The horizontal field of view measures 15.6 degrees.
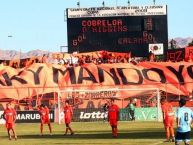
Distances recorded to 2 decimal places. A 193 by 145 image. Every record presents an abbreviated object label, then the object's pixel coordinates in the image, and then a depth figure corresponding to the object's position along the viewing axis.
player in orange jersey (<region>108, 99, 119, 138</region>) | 34.98
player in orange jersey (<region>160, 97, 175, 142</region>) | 31.06
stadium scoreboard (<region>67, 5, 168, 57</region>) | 71.81
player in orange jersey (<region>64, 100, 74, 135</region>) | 38.59
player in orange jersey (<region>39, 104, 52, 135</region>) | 40.20
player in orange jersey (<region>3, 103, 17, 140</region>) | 36.16
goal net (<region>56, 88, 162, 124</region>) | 58.31
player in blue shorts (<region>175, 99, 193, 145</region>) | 22.14
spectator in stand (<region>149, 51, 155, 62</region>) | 73.69
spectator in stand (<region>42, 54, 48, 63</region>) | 83.97
